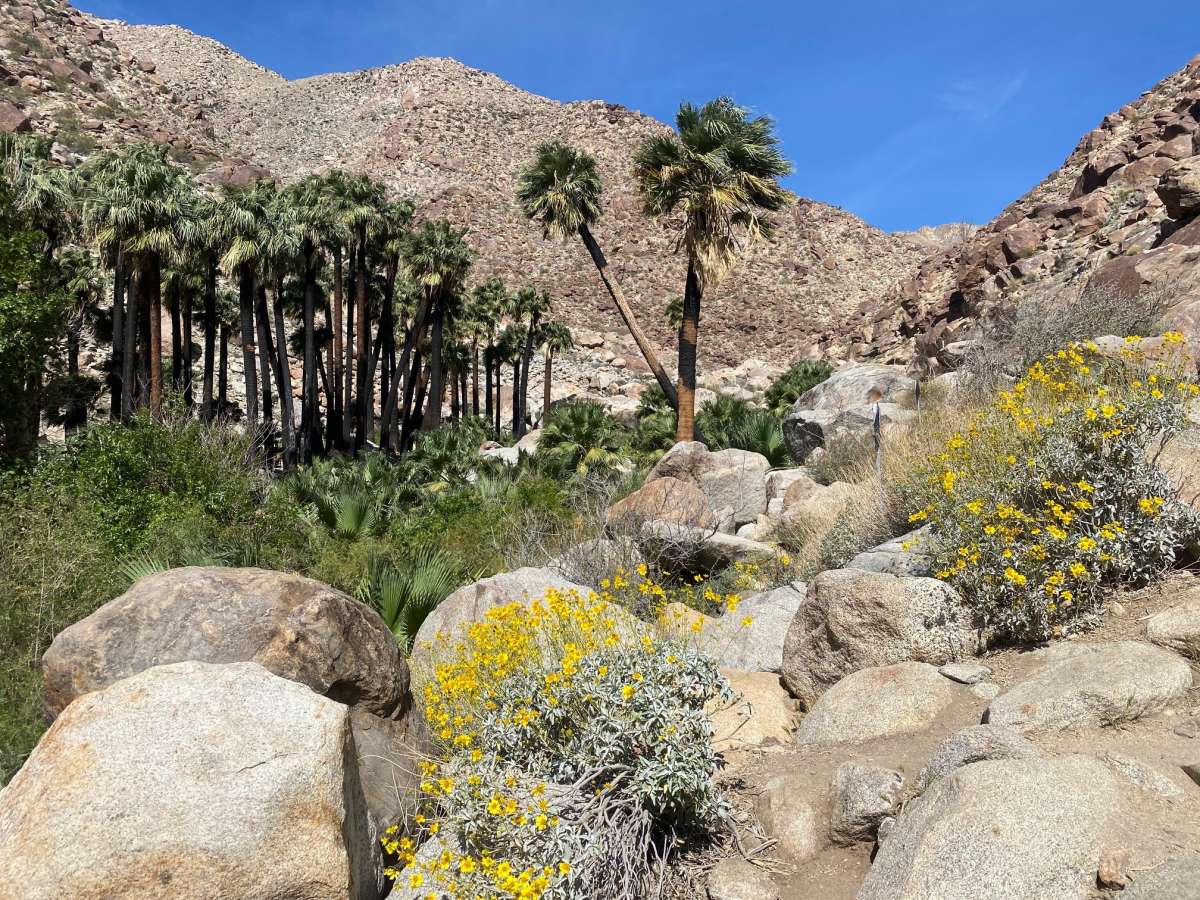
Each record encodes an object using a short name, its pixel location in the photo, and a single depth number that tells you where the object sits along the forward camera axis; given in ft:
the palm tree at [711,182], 67.36
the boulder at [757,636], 25.49
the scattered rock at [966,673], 17.94
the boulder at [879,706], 17.15
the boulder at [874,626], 19.80
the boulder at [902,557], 23.30
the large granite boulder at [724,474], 49.16
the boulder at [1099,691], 14.32
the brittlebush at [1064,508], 19.19
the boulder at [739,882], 13.66
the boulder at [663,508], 39.96
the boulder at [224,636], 18.40
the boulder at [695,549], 36.91
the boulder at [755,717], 19.17
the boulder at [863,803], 14.02
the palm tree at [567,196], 78.84
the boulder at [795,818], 14.53
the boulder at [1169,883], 9.89
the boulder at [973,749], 13.34
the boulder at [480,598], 27.09
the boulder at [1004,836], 11.08
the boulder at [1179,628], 16.11
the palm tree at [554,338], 168.86
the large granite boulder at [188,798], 12.76
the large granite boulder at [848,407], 49.47
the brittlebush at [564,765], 13.65
